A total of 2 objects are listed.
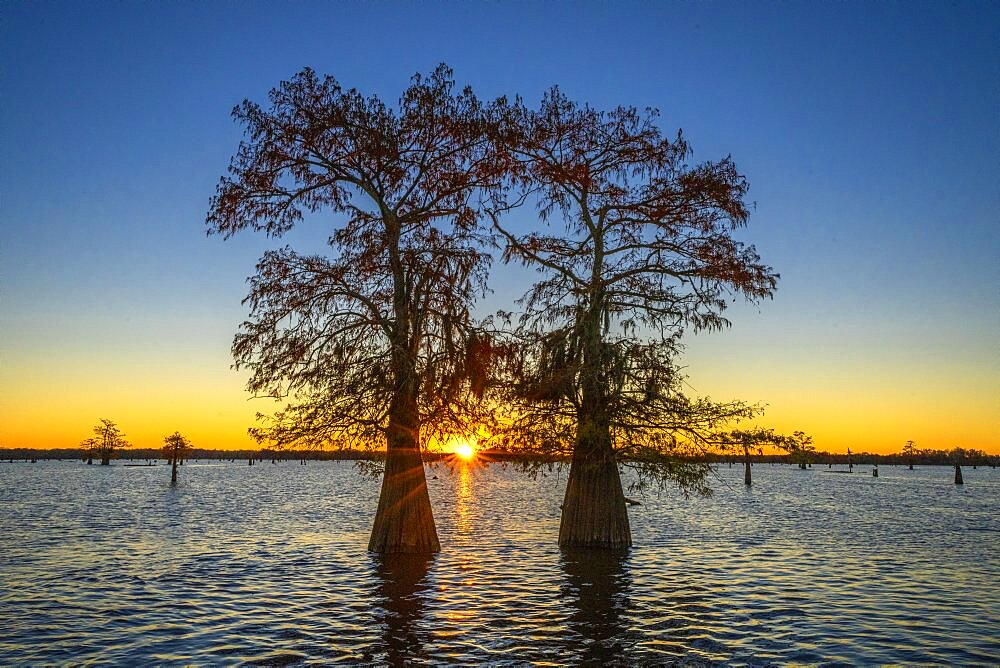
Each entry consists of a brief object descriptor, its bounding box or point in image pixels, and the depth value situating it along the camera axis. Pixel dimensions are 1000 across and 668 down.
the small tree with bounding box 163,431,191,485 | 95.81
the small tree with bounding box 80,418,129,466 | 176.12
